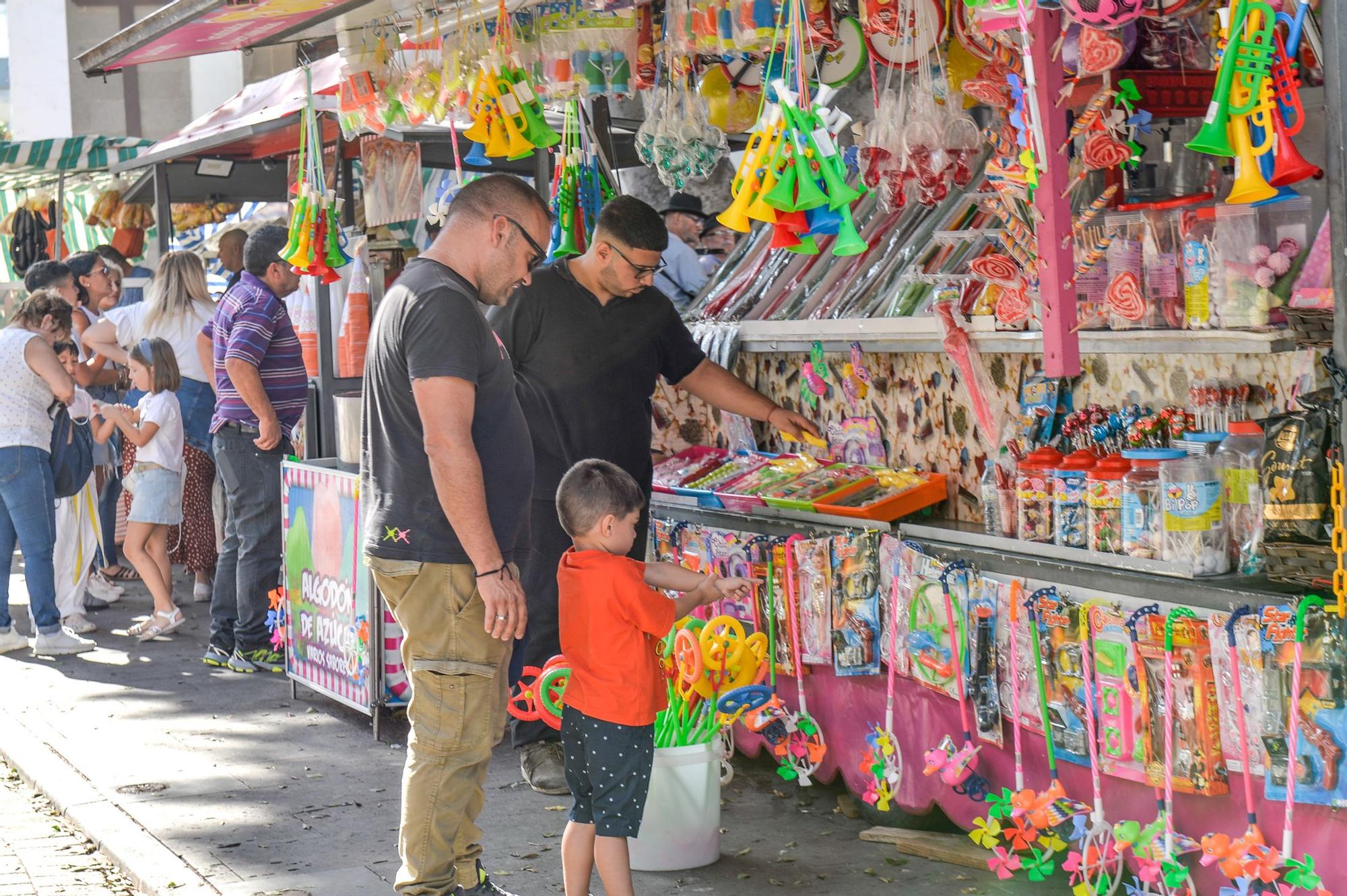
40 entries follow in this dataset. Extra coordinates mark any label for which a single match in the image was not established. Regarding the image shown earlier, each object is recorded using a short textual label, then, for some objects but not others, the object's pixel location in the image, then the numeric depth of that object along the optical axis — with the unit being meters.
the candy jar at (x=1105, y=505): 3.62
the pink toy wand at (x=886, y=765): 4.33
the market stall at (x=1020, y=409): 3.21
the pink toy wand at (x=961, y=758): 4.01
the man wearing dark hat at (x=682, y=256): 6.27
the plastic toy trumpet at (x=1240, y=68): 2.93
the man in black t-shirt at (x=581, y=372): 4.70
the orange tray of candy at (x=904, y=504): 4.43
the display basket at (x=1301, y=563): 3.12
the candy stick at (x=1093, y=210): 3.73
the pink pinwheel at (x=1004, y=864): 3.79
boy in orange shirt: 3.53
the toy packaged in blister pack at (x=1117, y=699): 3.51
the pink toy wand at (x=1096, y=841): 3.61
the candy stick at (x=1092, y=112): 3.64
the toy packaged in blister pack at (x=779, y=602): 4.69
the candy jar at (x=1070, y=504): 3.75
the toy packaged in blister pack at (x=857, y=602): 4.37
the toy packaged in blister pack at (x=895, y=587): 4.23
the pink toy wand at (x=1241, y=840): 3.21
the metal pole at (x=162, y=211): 9.20
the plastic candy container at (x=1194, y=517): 3.41
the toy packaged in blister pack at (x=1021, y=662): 3.82
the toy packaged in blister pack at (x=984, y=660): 3.95
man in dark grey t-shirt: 3.47
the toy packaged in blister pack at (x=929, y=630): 4.09
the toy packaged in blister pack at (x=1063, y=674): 3.68
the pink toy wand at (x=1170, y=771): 3.39
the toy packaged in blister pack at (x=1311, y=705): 3.07
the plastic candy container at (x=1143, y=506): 3.53
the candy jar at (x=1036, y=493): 3.88
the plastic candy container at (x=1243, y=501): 3.41
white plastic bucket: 4.04
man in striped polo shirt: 6.59
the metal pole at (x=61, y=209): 12.20
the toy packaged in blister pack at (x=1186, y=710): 3.34
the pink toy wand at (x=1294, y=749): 3.11
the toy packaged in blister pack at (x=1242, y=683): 3.20
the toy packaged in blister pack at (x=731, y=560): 4.85
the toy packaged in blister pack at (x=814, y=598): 4.50
